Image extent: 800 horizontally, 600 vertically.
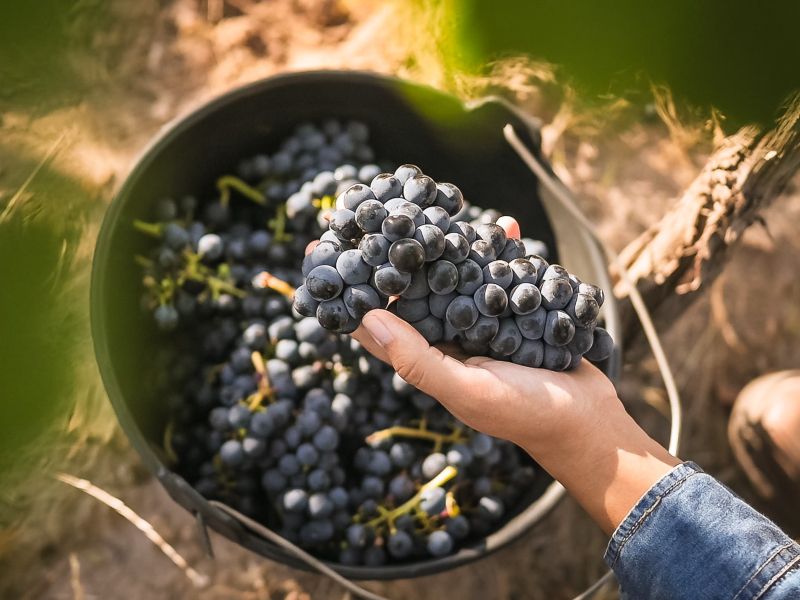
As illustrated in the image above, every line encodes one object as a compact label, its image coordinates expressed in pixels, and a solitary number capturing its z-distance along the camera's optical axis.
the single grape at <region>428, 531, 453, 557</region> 0.52
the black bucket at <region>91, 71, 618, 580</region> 0.50
